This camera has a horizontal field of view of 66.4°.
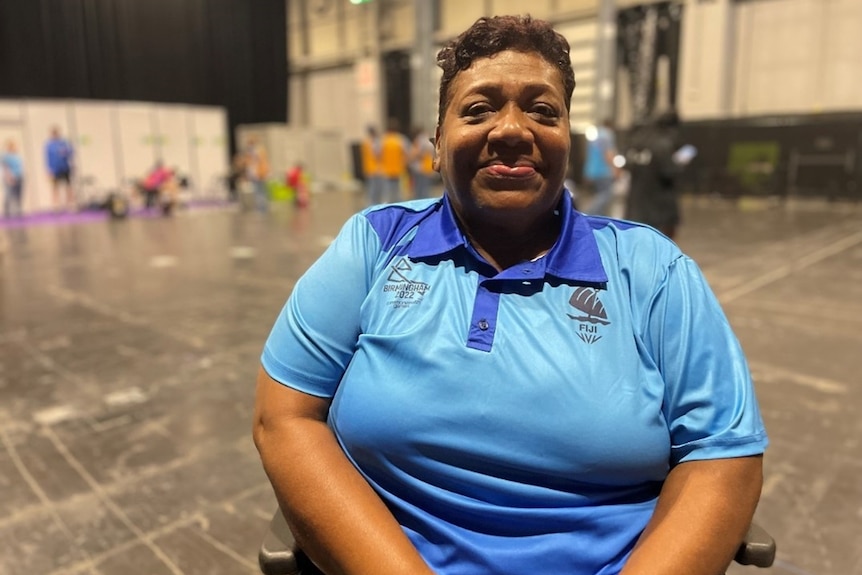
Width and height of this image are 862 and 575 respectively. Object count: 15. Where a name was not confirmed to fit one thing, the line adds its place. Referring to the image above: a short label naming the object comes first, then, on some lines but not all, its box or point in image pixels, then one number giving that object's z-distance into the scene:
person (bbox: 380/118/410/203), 11.02
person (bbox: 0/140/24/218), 12.35
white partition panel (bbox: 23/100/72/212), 13.84
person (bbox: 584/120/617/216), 8.45
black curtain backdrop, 14.59
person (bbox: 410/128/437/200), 11.35
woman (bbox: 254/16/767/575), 0.97
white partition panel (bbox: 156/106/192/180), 16.17
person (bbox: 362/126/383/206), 11.05
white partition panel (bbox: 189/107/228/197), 17.03
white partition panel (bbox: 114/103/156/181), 15.46
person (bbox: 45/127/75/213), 13.44
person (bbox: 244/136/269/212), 13.21
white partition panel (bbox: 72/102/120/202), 14.81
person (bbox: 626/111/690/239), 5.36
